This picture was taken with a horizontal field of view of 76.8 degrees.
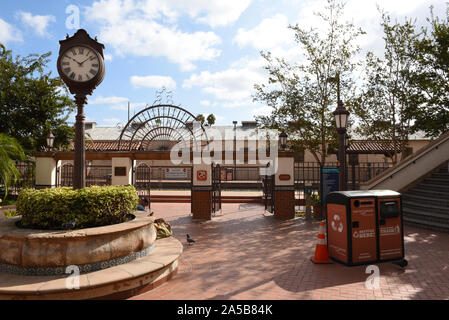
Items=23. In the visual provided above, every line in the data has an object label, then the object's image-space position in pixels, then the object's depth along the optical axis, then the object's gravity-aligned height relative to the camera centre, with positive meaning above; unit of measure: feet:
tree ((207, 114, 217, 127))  166.50 +30.27
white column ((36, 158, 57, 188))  46.65 -0.05
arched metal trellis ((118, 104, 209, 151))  47.14 +8.75
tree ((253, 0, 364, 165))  41.96 +11.11
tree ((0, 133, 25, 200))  29.86 +1.37
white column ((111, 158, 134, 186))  45.11 +0.03
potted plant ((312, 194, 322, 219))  39.47 -5.53
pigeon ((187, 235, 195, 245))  24.25 -6.02
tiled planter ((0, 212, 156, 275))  14.24 -4.03
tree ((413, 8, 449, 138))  43.24 +14.05
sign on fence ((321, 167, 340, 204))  35.60 -1.30
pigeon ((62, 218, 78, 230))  15.24 -2.90
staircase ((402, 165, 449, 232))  30.17 -4.13
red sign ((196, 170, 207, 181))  41.06 -0.64
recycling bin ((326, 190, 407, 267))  18.24 -3.84
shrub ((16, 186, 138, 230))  16.33 -2.12
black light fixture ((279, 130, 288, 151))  41.88 +4.59
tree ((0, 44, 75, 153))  52.75 +12.95
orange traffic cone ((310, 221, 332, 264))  19.71 -5.74
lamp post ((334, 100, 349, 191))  24.99 +3.43
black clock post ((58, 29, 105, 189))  18.80 +6.61
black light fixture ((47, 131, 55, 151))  49.19 +5.43
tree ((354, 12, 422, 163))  43.52 +11.73
